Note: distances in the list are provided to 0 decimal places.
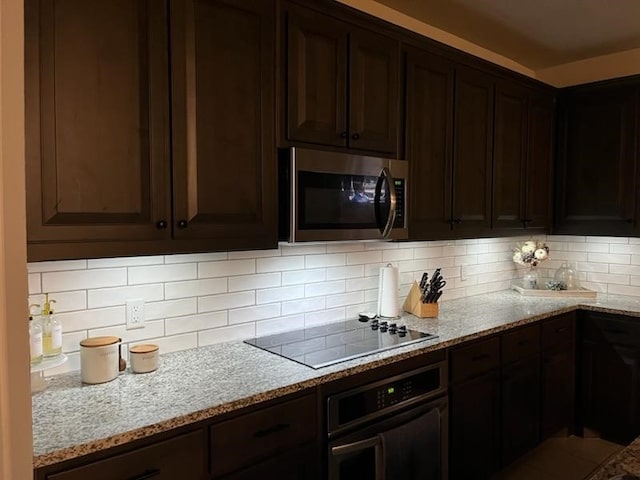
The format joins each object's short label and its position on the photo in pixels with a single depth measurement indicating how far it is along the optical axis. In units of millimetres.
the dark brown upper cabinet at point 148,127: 1374
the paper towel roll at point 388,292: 2609
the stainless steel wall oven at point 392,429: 1802
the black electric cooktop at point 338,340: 1958
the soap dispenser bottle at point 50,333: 1618
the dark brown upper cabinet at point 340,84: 1979
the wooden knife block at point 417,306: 2689
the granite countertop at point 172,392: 1259
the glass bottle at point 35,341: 1529
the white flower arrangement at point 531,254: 3576
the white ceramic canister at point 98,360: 1615
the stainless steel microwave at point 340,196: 1944
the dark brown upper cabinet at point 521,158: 3010
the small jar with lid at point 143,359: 1736
